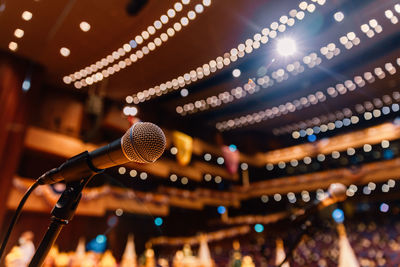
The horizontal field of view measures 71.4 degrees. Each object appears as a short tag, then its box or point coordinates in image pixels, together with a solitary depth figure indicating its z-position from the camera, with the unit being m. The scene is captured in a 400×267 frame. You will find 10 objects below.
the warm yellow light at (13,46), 4.08
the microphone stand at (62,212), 0.68
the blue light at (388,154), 10.53
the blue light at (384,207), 9.55
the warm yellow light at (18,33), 3.62
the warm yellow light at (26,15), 3.10
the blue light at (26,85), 5.30
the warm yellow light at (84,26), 3.30
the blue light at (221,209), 11.24
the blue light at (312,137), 8.31
